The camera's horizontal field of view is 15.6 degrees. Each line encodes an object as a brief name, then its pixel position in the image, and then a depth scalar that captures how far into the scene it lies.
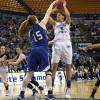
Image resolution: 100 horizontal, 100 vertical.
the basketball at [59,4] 8.93
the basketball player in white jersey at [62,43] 9.36
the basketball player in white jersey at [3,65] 13.38
